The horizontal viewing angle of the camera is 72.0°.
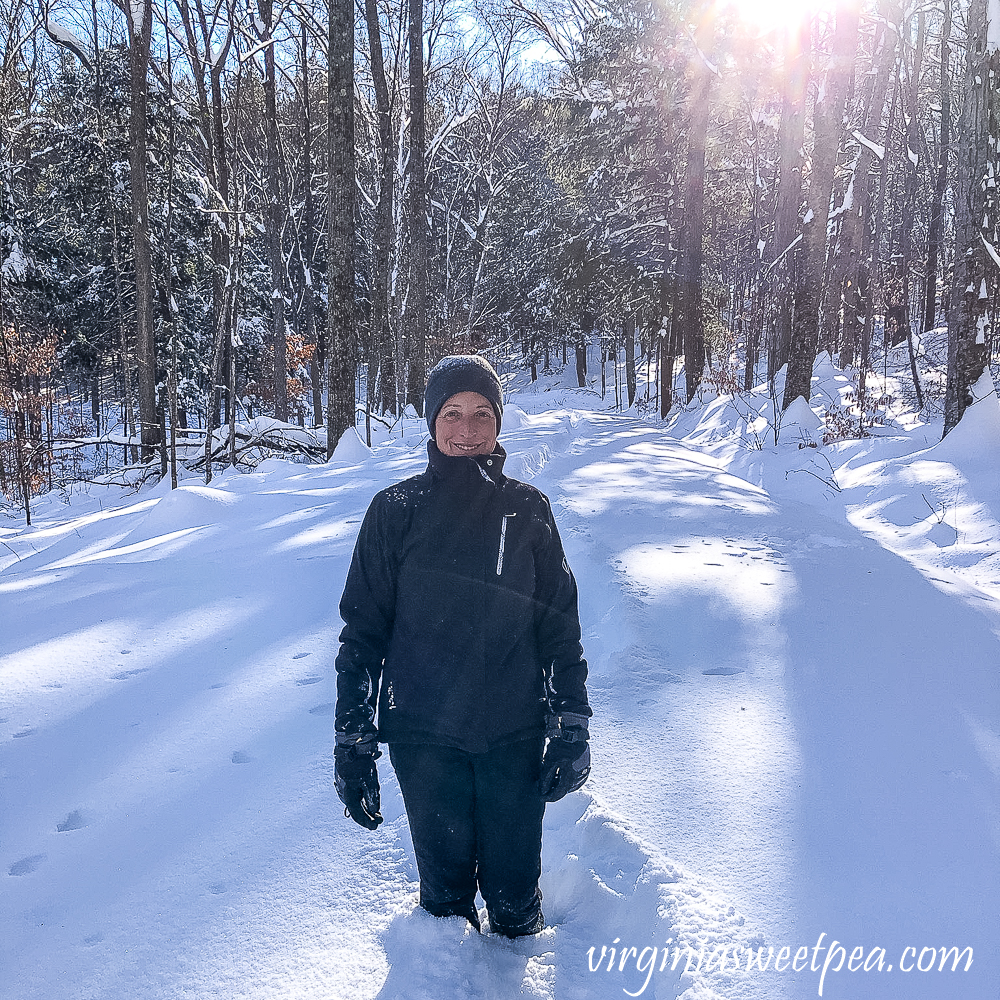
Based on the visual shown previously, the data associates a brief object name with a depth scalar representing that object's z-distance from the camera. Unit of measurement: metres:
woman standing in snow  1.74
